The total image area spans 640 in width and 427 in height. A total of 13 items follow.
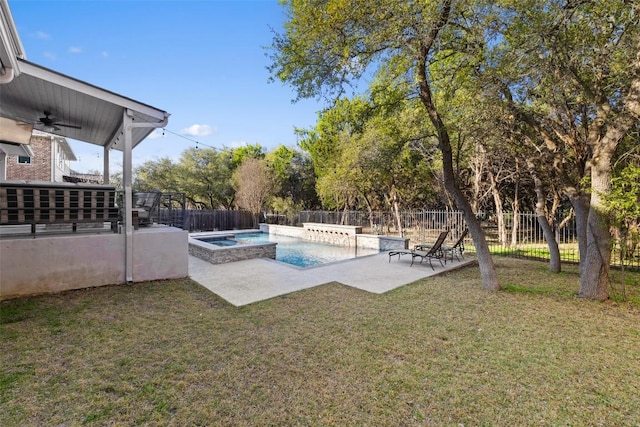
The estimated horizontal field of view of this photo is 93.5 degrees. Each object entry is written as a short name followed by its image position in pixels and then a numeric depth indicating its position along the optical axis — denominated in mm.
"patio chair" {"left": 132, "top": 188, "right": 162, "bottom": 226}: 7871
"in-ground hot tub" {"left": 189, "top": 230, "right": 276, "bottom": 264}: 8914
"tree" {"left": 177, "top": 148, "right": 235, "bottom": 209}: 27328
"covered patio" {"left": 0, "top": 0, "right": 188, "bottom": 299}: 5199
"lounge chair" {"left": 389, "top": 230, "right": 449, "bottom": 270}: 8706
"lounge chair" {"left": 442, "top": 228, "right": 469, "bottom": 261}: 9489
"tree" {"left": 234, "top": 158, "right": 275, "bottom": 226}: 23938
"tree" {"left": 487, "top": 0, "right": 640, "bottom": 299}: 4910
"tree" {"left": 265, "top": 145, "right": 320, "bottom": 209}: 27161
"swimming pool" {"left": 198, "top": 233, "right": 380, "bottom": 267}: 12596
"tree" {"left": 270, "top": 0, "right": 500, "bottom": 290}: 5129
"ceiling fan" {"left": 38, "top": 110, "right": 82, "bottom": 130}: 6866
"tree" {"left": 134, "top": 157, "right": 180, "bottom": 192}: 26922
